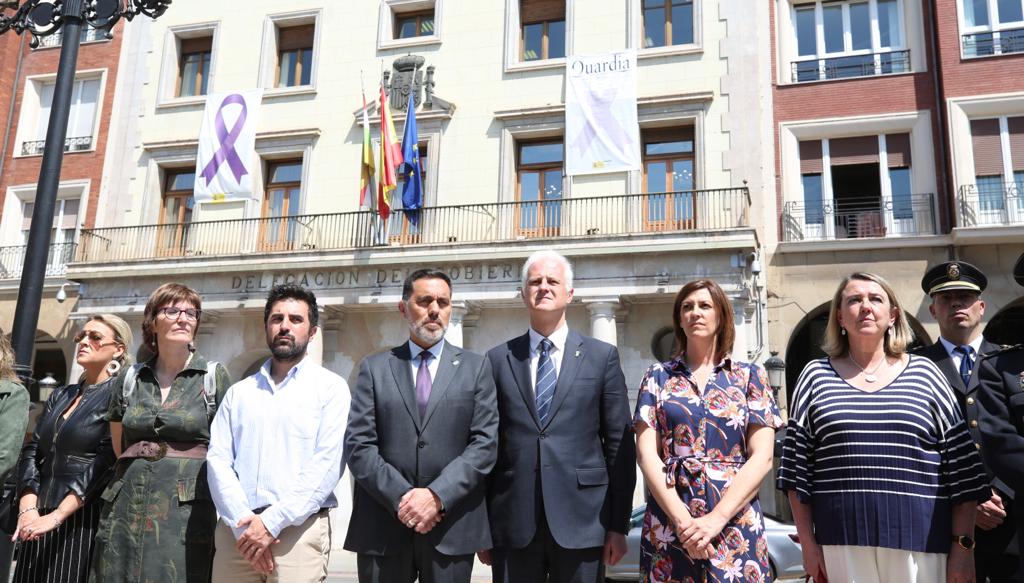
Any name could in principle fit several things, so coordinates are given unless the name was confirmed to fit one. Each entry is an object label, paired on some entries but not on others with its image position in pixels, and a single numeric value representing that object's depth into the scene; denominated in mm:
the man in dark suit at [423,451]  3756
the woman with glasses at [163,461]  3854
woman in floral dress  3525
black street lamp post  6043
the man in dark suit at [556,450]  3836
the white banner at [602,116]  16031
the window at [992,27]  14958
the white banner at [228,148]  18344
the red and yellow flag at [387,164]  16328
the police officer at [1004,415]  3184
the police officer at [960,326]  4617
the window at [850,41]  15805
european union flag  16422
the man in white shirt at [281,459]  3785
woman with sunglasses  4254
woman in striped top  3375
